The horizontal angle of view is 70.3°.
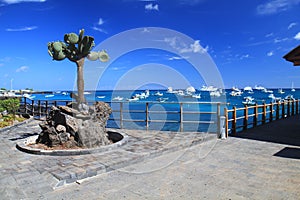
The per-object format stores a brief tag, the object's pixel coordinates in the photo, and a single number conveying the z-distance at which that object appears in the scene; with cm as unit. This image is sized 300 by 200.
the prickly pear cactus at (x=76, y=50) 541
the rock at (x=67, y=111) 509
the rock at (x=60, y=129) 484
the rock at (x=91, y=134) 482
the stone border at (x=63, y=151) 430
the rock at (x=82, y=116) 511
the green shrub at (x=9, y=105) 964
